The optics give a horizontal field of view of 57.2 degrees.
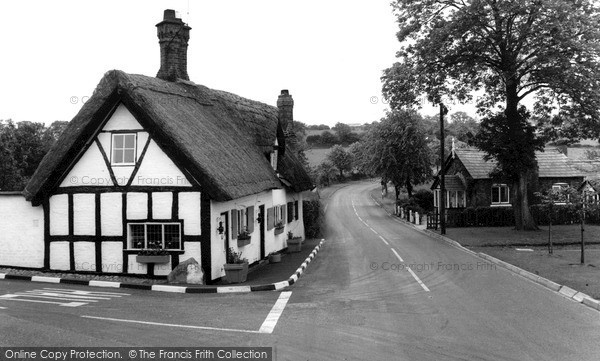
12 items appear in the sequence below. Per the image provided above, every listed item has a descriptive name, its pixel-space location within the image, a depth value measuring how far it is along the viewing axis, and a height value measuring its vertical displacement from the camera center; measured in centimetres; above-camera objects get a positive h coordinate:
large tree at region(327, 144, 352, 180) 10038 +504
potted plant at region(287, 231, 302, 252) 2767 -293
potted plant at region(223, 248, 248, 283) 1758 -268
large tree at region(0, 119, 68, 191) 5719 +470
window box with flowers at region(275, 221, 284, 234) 2561 -193
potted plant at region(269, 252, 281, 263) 2332 -304
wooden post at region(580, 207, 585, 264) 2056 -233
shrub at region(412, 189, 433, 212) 5811 -160
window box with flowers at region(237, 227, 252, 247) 1945 -181
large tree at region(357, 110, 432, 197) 5700 +347
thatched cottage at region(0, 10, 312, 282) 1723 -19
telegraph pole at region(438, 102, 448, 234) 3434 +69
